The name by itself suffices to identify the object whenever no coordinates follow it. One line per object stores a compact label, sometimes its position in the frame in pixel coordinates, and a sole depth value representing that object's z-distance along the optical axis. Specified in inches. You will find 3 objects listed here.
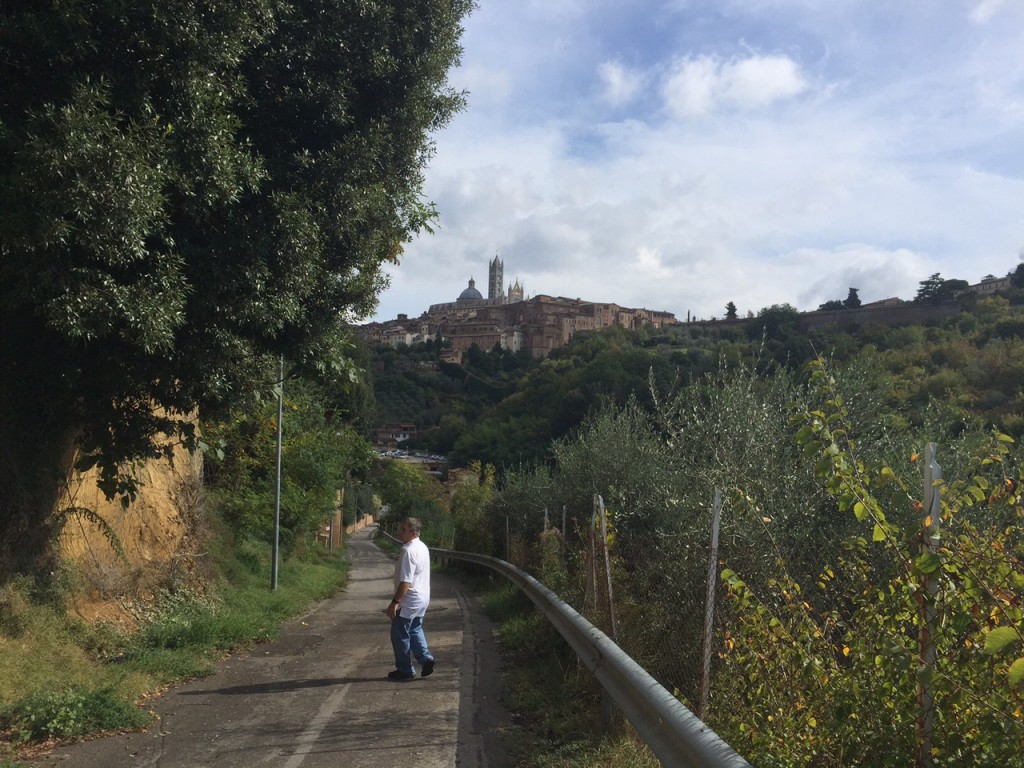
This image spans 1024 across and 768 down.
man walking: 336.8
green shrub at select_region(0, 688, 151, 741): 236.1
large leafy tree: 233.9
